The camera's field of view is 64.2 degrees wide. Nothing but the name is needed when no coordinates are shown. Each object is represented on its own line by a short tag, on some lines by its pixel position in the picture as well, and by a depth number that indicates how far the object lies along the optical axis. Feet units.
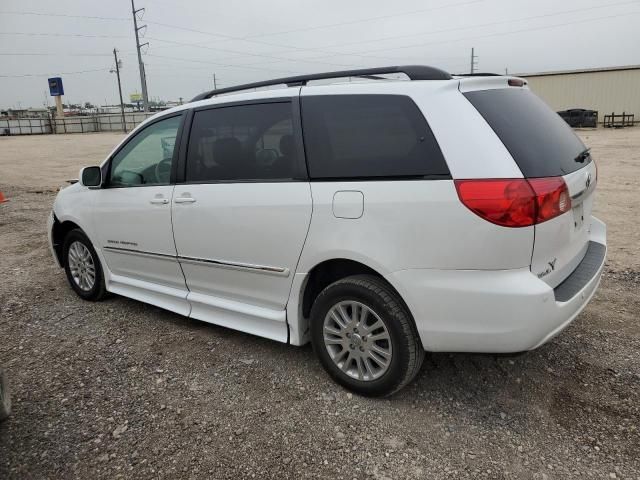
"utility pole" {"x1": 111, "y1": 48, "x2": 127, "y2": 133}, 209.46
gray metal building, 109.81
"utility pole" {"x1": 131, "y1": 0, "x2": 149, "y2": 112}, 148.25
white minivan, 8.12
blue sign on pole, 201.05
